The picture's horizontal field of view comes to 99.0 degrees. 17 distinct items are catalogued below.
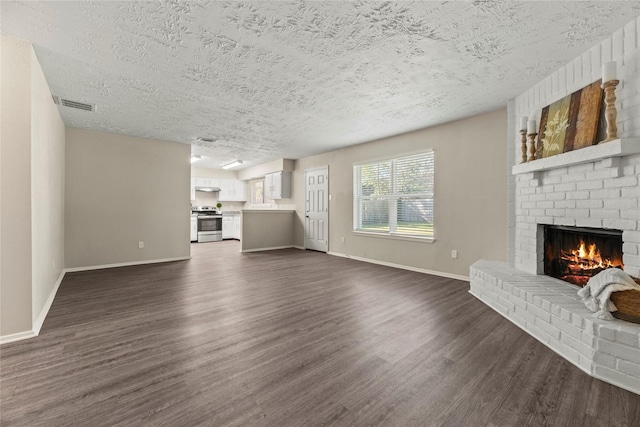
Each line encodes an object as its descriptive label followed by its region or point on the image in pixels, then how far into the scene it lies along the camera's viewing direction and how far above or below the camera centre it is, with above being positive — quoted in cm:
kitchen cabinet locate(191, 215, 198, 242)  841 -52
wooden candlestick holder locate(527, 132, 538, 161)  296 +72
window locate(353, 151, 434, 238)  461 +29
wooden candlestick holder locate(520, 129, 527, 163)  307 +76
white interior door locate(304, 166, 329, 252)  655 +4
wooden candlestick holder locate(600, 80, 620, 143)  207 +79
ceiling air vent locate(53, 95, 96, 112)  341 +139
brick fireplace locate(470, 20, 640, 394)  174 -4
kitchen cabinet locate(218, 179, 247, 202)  945 +74
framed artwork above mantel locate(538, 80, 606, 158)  230 +84
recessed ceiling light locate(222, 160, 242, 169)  764 +141
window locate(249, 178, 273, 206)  927 +64
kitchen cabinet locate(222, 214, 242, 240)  920 -50
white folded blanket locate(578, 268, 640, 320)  183 -53
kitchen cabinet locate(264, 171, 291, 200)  756 +75
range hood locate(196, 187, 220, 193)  905 +75
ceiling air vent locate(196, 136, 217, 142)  520 +141
